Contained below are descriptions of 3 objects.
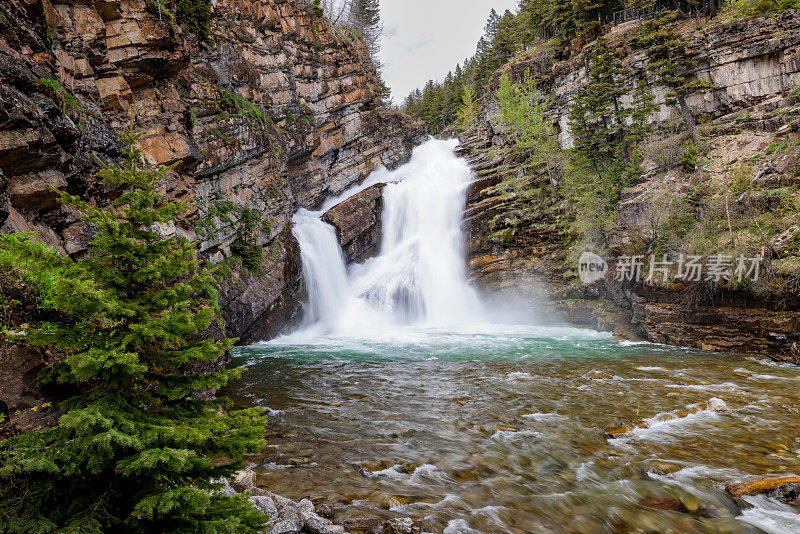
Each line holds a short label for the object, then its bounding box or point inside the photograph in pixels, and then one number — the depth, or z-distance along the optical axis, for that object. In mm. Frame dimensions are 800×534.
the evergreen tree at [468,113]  48219
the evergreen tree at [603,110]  25125
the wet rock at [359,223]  26641
